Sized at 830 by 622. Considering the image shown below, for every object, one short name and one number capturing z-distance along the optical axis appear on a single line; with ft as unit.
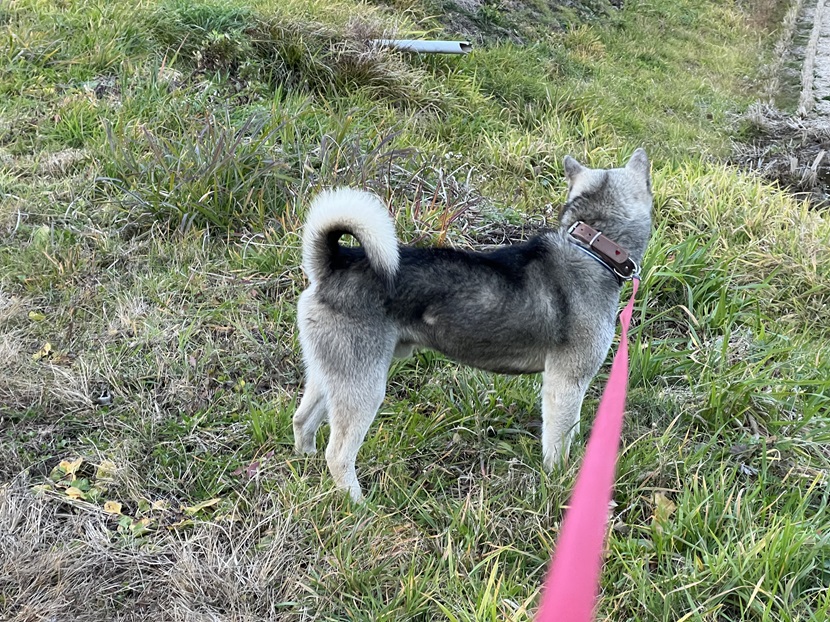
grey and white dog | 7.70
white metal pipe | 19.51
